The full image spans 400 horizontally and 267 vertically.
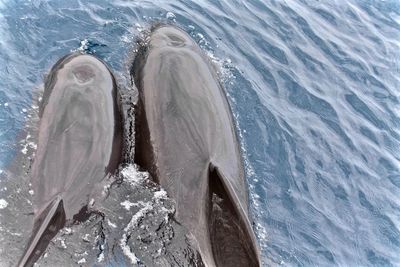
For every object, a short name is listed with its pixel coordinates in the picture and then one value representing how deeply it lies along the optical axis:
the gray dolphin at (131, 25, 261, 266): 6.98
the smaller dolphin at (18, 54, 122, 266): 6.81
